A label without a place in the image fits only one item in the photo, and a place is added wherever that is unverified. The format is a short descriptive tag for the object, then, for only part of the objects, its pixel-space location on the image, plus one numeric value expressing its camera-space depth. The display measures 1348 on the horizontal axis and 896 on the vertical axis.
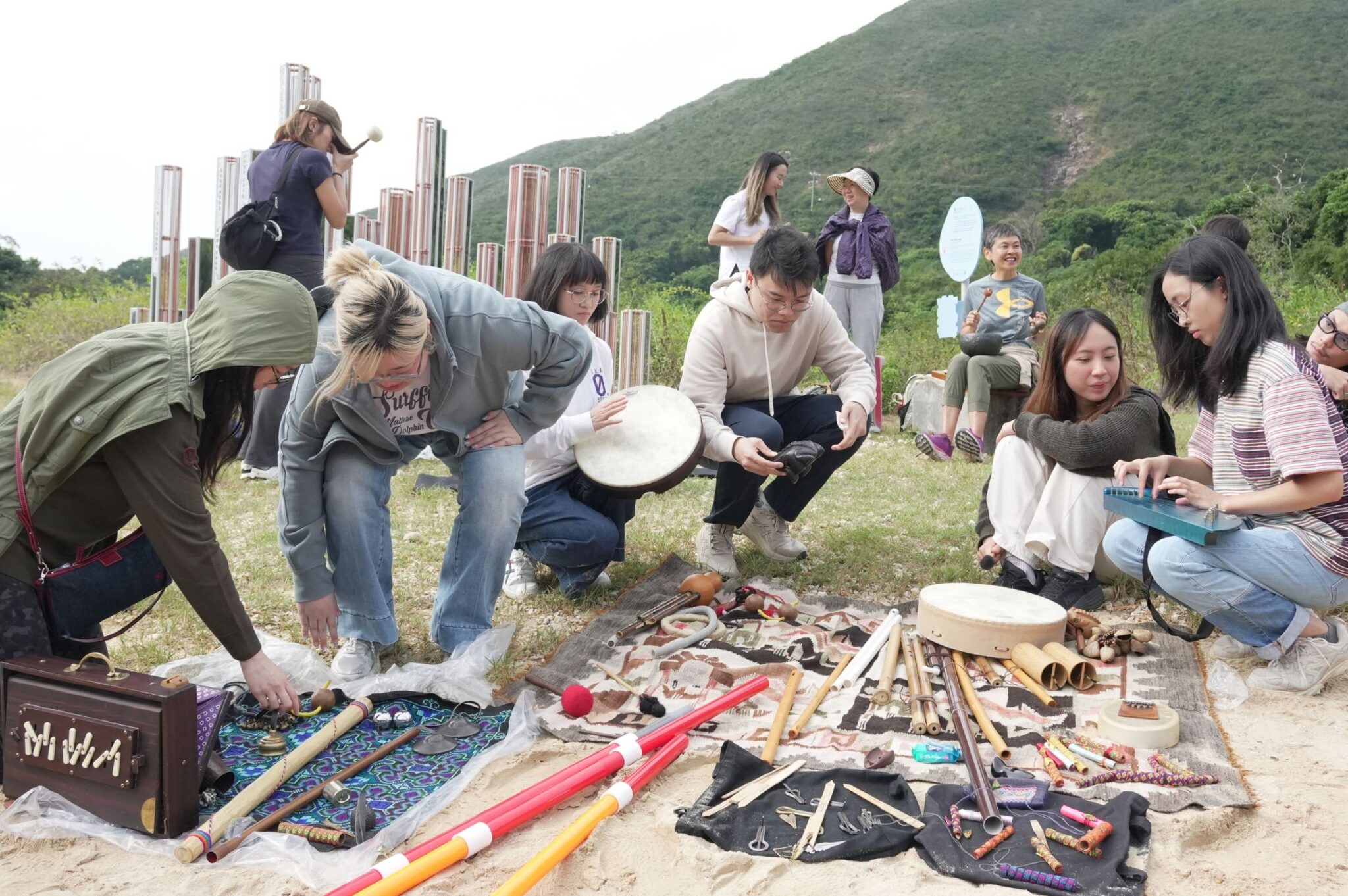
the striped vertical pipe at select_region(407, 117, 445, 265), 9.46
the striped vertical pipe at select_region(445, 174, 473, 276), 9.52
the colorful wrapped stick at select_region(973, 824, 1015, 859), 2.33
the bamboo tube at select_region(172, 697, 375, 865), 2.30
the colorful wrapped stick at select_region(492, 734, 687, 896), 2.12
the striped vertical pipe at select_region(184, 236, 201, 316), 9.47
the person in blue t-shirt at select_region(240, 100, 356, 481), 5.37
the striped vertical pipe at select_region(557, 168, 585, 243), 9.04
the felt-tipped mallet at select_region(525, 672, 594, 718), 3.12
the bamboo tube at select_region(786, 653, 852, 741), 3.06
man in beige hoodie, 4.27
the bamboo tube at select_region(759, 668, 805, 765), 2.86
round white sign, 9.52
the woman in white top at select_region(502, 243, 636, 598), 4.13
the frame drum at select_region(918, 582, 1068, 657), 3.52
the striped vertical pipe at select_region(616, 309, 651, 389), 8.91
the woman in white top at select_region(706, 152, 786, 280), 7.38
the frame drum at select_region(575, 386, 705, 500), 4.09
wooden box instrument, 2.35
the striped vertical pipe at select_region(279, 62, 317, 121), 8.47
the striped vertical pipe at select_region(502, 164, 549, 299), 8.33
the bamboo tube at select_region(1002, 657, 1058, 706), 3.23
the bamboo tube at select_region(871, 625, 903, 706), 3.28
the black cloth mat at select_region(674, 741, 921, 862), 2.38
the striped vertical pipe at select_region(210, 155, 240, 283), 9.45
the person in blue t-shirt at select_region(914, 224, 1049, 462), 7.93
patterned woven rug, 2.88
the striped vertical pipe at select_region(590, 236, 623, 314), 9.18
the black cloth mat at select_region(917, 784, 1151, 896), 2.23
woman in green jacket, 2.43
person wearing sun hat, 8.18
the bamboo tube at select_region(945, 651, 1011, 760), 2.88
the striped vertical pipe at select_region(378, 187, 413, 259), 9.53
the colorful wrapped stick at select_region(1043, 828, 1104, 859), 2.32
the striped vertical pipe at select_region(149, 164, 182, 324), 10.37
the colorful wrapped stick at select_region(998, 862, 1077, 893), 2.20
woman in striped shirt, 3.18
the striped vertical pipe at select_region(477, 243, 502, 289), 9.09
